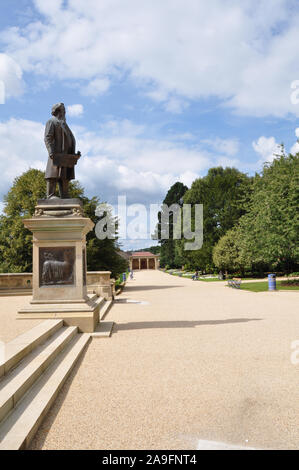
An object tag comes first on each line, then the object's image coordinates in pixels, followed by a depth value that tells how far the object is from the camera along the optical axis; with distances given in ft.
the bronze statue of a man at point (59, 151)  28.63
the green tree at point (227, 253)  118.83
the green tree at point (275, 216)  77.97
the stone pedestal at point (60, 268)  26.37
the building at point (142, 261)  380.17
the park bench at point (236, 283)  76.23
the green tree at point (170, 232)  221.46
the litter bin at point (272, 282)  67.72
